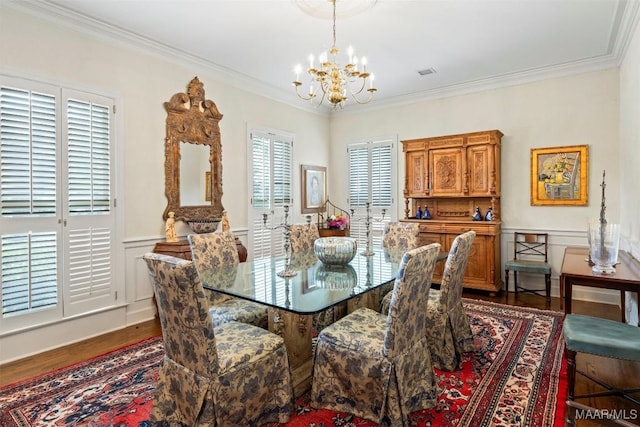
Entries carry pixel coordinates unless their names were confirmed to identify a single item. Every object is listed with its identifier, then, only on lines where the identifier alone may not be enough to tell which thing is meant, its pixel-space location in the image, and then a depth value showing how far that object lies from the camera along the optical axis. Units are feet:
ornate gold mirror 13.11
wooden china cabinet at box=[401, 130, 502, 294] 15.20
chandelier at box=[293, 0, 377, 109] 9.06
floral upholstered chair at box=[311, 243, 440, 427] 6.11
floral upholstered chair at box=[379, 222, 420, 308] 12.58
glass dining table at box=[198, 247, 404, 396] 6.74
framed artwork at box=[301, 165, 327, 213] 19.67
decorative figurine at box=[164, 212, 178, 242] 12.55
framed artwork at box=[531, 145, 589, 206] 14.37
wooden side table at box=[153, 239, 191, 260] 11.98
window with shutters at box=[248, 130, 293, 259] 16.51
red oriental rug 6.64
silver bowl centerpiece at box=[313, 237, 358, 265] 9.20
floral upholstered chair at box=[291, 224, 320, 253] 12.44
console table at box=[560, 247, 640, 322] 7.55
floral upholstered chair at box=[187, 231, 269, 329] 8.29
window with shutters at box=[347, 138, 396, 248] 19.38
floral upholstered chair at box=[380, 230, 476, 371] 8.17
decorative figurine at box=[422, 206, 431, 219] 17.43
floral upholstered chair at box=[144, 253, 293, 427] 5.54
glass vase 8.31
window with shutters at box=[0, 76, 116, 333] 9.38
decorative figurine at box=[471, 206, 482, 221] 16.07
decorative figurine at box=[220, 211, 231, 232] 14.69
